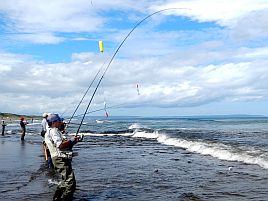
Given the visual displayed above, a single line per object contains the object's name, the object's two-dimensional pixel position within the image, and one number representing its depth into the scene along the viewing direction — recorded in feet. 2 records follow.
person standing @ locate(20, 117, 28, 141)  67.33
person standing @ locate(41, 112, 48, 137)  33.42
